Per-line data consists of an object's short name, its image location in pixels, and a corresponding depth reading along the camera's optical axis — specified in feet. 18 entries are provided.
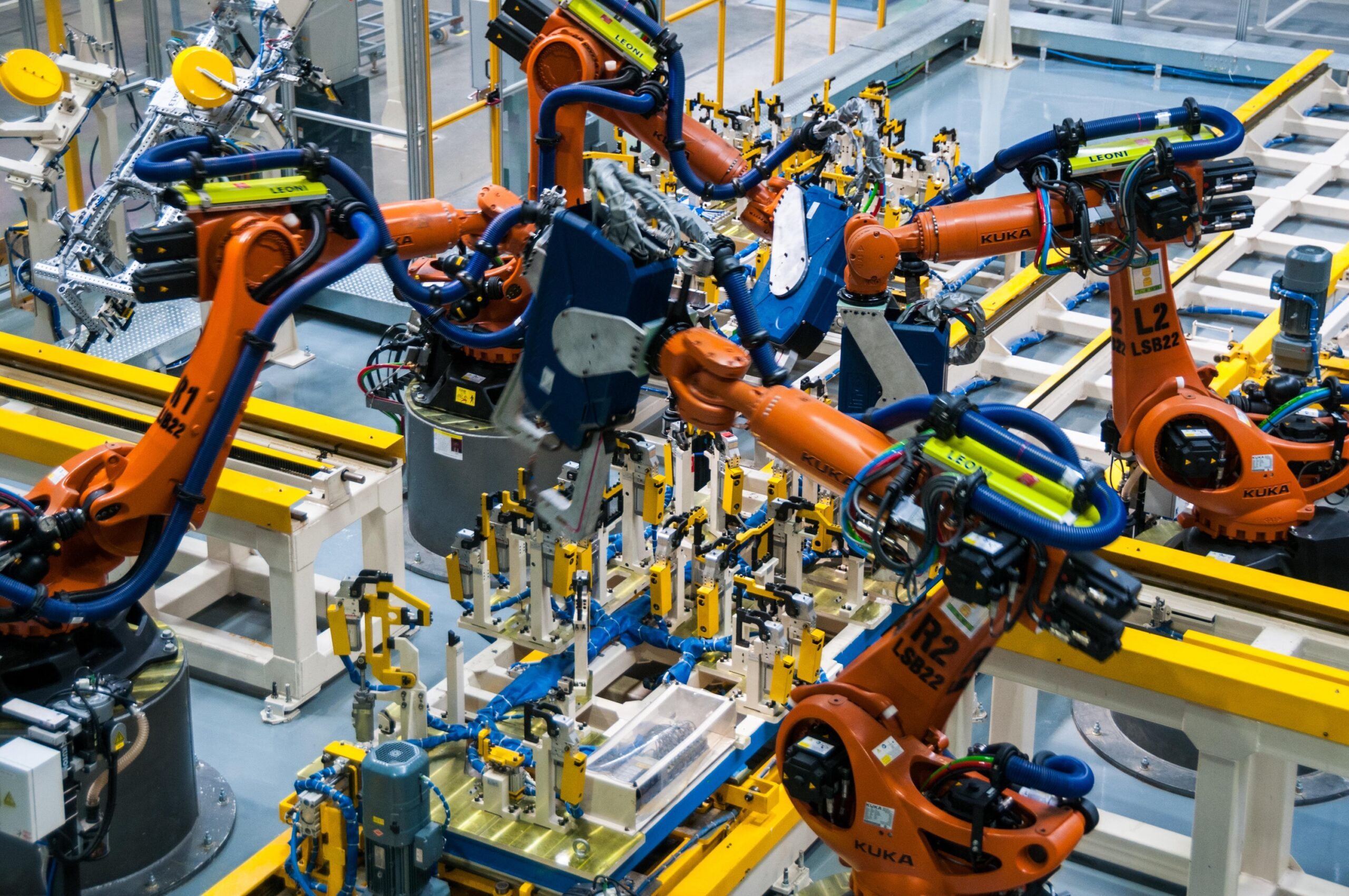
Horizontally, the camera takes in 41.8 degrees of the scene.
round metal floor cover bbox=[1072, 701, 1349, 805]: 21.99
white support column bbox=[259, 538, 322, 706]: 22.29
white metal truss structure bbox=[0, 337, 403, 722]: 22.41
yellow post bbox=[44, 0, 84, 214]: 31.30
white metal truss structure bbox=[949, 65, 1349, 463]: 30.71
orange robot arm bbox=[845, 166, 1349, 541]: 22.15
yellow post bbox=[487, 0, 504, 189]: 31.22
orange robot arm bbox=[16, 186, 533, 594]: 18.40
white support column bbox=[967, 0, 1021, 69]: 48.47
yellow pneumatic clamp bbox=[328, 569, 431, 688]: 18.02
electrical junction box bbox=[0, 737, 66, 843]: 16.15
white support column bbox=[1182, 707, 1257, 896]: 17.94
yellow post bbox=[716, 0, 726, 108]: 39.60
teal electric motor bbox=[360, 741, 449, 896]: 16.52
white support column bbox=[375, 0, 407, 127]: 35.60
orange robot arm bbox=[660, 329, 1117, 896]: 14.89
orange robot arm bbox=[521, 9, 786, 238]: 25.14
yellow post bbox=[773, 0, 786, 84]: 41.06
